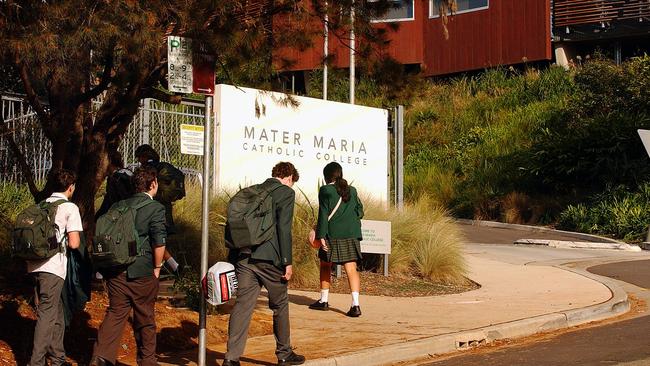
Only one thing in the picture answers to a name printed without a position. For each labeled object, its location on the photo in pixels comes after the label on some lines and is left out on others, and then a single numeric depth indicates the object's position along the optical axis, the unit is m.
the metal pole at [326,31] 10.36
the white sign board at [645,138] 20.95
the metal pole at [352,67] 10.52
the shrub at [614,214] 22.97
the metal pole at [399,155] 16.80
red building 32.94
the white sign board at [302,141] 15.52
